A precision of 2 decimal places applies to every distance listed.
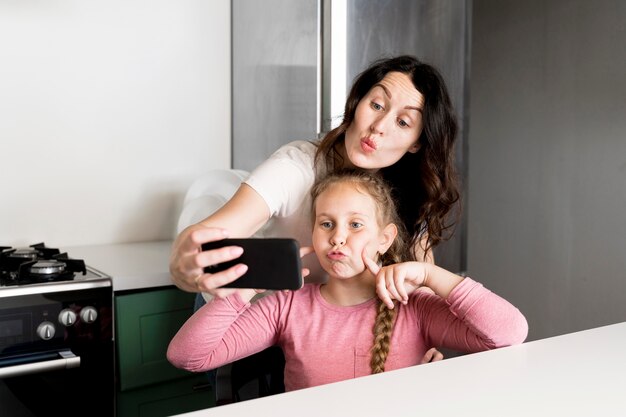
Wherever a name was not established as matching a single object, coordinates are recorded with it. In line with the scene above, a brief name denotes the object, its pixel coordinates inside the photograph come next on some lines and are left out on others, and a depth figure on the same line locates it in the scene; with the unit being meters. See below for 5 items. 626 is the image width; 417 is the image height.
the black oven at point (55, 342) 1.51
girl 1.20
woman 1.34
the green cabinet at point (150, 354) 1.69
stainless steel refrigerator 1.78
